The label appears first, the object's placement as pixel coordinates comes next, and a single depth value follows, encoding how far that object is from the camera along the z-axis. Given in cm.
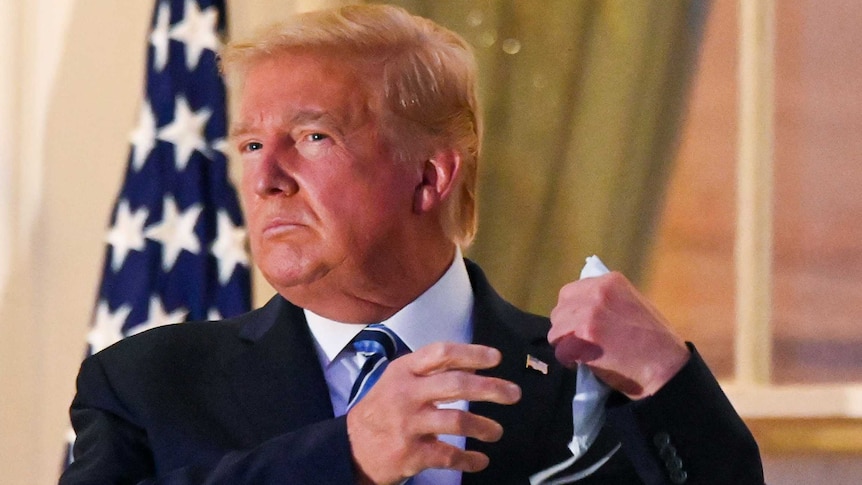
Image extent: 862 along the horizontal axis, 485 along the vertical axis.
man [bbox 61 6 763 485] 453
